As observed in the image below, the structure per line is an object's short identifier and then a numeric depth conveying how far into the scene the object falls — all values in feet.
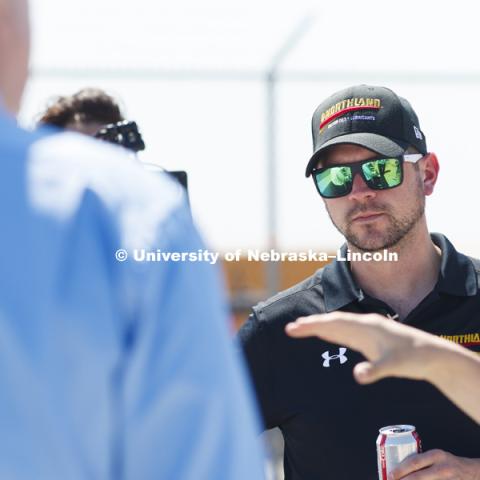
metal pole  36.25
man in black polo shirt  15.80
